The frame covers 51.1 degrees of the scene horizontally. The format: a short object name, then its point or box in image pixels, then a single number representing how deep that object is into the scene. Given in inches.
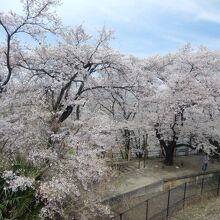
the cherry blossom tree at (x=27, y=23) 335.8
